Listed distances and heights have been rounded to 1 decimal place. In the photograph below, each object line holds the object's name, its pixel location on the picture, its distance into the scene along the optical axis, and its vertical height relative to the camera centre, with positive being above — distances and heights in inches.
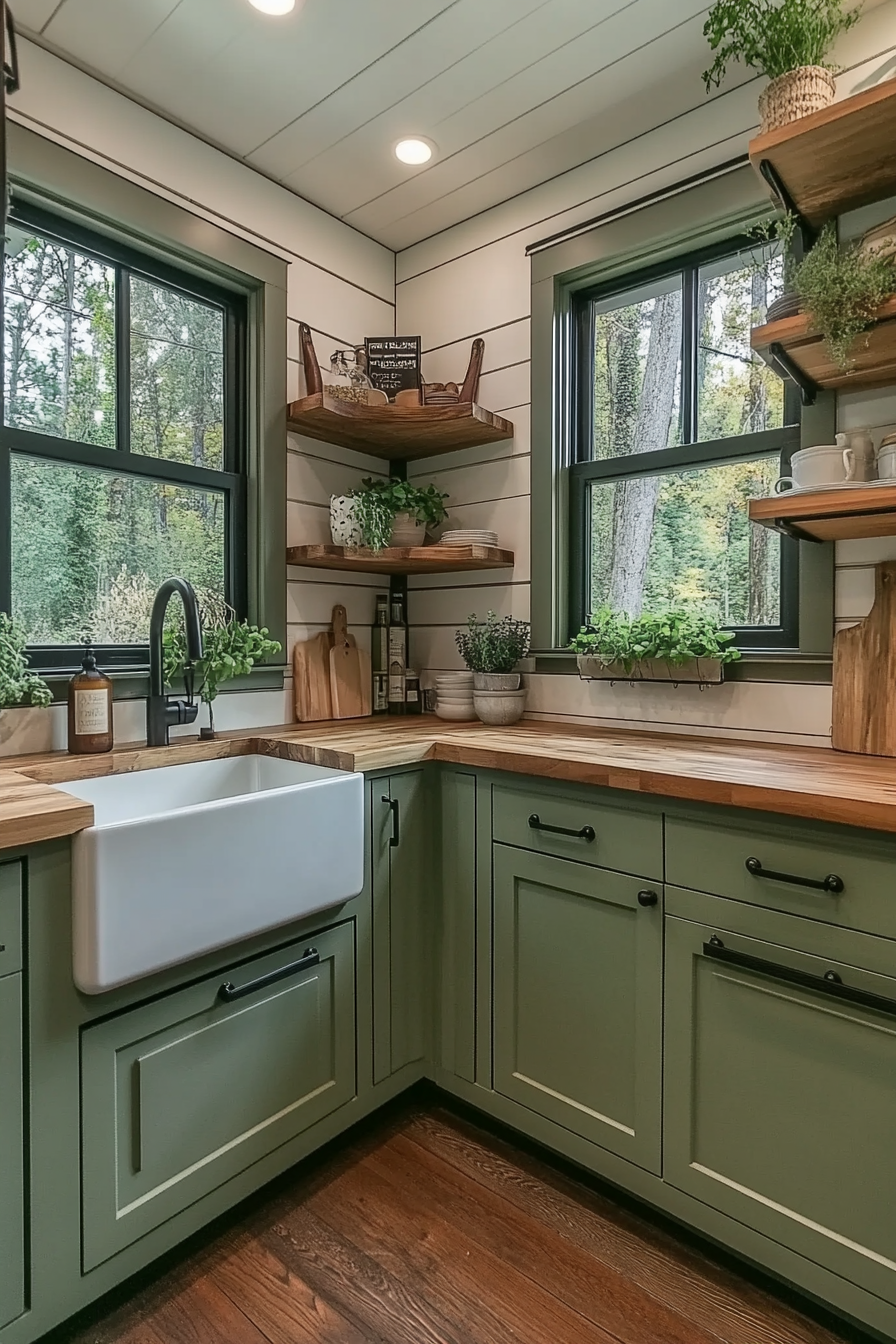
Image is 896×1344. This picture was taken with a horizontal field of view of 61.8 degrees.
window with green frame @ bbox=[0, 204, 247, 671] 74.3 +23.3
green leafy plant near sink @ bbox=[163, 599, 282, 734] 80.7 +0.2
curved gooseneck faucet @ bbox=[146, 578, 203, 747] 72.1 -1.8
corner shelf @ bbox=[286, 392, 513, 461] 91.0 +28.8
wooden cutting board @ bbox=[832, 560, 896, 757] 67.7 -2.7
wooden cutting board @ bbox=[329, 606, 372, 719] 98.3 -3.2
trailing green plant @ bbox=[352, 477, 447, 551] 93.6 +19.0
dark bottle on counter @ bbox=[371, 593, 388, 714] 103.7 -1.4
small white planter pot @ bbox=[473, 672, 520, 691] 92.3 -3.6
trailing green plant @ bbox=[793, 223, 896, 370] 59.6 +29.2
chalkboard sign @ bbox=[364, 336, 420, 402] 97.3 +37.7
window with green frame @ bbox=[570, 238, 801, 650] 80.4 +23.4
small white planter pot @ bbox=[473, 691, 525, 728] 91.7 -6.9
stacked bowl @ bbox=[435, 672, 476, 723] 96.4 -5.8
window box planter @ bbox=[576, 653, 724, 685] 79.7 -2.2
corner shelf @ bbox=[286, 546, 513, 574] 91.3 +11.7
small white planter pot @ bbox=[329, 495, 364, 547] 94.0 +16.3
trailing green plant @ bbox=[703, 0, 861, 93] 61.6 +51.9
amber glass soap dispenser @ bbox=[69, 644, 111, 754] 70.9 -5.5
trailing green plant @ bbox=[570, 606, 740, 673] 78.4 +1.4
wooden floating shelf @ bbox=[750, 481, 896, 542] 59.4 +11.4
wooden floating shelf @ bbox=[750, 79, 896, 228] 57.1 +40.9
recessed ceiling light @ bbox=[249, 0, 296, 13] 66.9 +58.1
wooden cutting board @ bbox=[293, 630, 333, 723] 95.0 -3.5
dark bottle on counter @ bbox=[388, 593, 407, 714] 103.7 -1.1
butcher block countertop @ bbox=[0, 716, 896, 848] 48.8 -9.5
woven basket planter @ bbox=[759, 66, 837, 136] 60.9 +45.7
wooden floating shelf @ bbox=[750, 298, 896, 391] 62.5 +26.1
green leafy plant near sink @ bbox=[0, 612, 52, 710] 65.9 -2.1
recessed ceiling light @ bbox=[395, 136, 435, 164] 86.4 +58.7
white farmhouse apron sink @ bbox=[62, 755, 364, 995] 49.0 -16.0
